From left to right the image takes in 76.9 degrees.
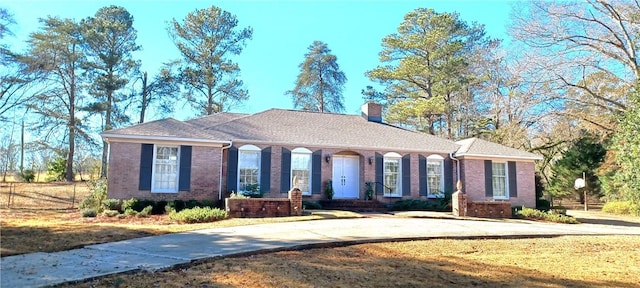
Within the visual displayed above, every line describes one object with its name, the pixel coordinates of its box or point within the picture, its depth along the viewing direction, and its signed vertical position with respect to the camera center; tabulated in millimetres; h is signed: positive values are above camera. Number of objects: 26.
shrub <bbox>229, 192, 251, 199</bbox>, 13457 -513
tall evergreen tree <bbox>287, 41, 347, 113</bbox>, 34625 +8571
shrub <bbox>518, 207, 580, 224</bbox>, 15336 -1213
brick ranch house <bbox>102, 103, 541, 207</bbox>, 14898 +885
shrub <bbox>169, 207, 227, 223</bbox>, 11888 -1044
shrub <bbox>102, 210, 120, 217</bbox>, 12954 -1077
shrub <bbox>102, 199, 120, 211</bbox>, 13781 -842
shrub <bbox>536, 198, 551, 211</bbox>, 18478 -893
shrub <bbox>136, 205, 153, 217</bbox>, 13280 -1050
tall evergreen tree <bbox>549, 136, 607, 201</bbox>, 25172 +1227
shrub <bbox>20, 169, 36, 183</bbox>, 24719 +150
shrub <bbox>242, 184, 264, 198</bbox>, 15500 -380
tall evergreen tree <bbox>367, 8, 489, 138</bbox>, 27984 +8404
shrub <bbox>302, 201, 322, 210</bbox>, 15773 -901
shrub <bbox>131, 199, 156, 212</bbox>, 13945 -844
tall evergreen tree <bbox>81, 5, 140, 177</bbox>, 26328 +8147
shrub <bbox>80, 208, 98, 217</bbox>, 13008 -1088
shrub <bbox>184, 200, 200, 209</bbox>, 14406 -845
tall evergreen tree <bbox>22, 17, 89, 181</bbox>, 23531 +6280
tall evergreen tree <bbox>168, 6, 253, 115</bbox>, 28984 +8926
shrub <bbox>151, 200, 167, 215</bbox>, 14052 -946
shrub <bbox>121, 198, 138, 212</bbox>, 13766 -832
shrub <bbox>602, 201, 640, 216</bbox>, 20984 -1165
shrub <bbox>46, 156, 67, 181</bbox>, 25797 +570
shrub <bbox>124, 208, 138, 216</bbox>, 13216 -1063
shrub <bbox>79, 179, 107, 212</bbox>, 14766 -688
